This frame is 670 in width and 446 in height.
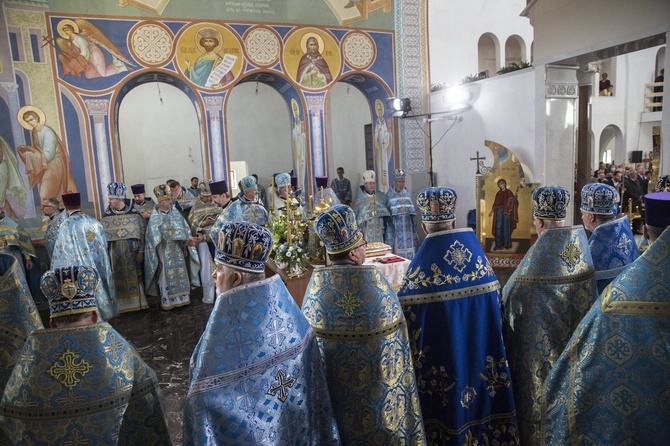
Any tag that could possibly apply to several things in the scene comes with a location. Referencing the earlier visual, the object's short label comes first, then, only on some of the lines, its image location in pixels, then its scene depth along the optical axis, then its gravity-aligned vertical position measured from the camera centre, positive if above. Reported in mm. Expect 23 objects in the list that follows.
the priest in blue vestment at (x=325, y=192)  6579 -507
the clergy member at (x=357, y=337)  2275 -843
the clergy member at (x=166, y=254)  7363 -1301
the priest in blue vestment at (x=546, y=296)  2895 -885
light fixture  10094 +1091
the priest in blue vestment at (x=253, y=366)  1839 -801
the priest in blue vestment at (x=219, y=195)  7320 -436
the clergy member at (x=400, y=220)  9531 -1254
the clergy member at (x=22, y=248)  6586 -986
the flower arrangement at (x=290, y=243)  5039 -848
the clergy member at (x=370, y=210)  9336 -1000
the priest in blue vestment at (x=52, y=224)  7180 -727
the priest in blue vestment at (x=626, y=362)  1669 -779
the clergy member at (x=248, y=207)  6875 -596
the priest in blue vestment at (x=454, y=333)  2775 -1039
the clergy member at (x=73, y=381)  1827 -797
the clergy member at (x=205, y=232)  7605 -1015
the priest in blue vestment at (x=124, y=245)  7340 -1130
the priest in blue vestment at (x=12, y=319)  2559 -757
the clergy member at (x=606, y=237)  3508 -665
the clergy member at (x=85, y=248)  6480 -1012
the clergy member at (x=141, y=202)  7630 -502
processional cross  9263 -142
